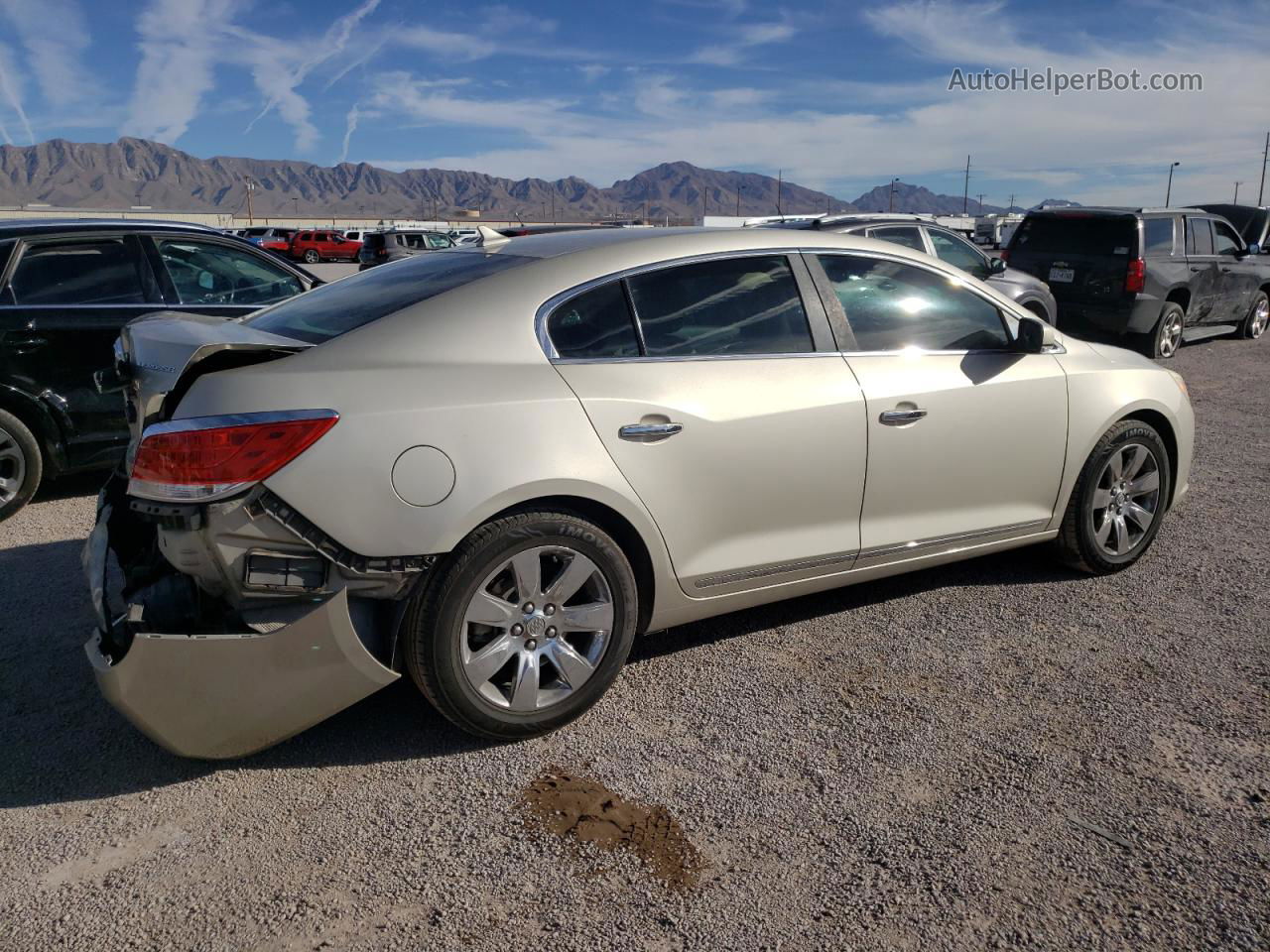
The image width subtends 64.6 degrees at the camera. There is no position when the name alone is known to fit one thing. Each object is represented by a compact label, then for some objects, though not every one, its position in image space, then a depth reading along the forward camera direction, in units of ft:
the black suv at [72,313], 18.33
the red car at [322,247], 168.96
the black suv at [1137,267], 38.14
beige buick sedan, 9.30
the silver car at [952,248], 35.60
